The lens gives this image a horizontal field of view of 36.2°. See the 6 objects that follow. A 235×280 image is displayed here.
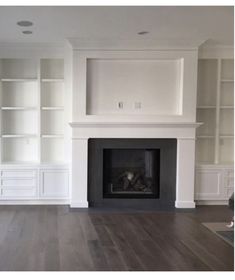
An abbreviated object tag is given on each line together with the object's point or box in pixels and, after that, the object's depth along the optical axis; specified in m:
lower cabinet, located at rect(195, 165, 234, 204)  5.71
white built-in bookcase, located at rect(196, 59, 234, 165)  5.84
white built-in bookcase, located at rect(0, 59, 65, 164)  5.84
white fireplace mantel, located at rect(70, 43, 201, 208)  5.37
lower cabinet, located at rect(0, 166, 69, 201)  5.61
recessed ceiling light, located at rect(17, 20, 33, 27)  4.33
